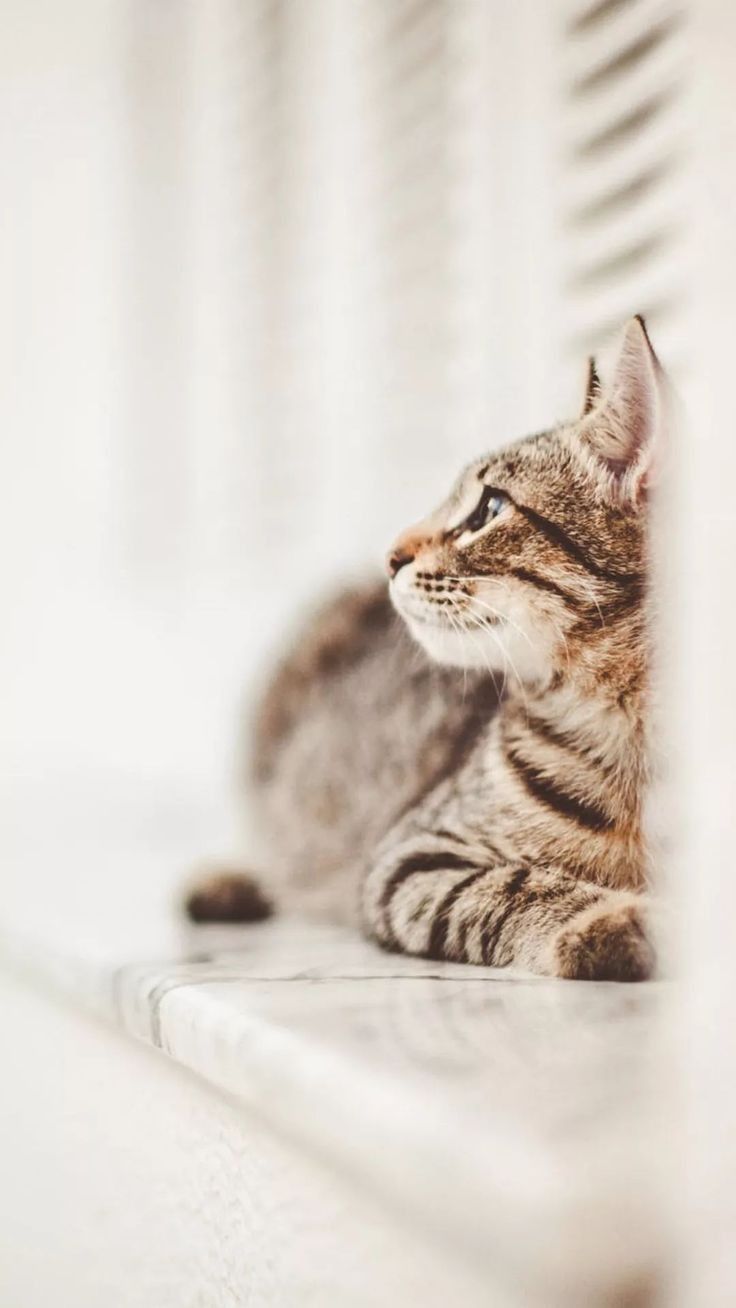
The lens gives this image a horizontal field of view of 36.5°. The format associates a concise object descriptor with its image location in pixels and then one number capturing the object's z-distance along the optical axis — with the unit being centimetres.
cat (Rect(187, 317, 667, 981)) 66
